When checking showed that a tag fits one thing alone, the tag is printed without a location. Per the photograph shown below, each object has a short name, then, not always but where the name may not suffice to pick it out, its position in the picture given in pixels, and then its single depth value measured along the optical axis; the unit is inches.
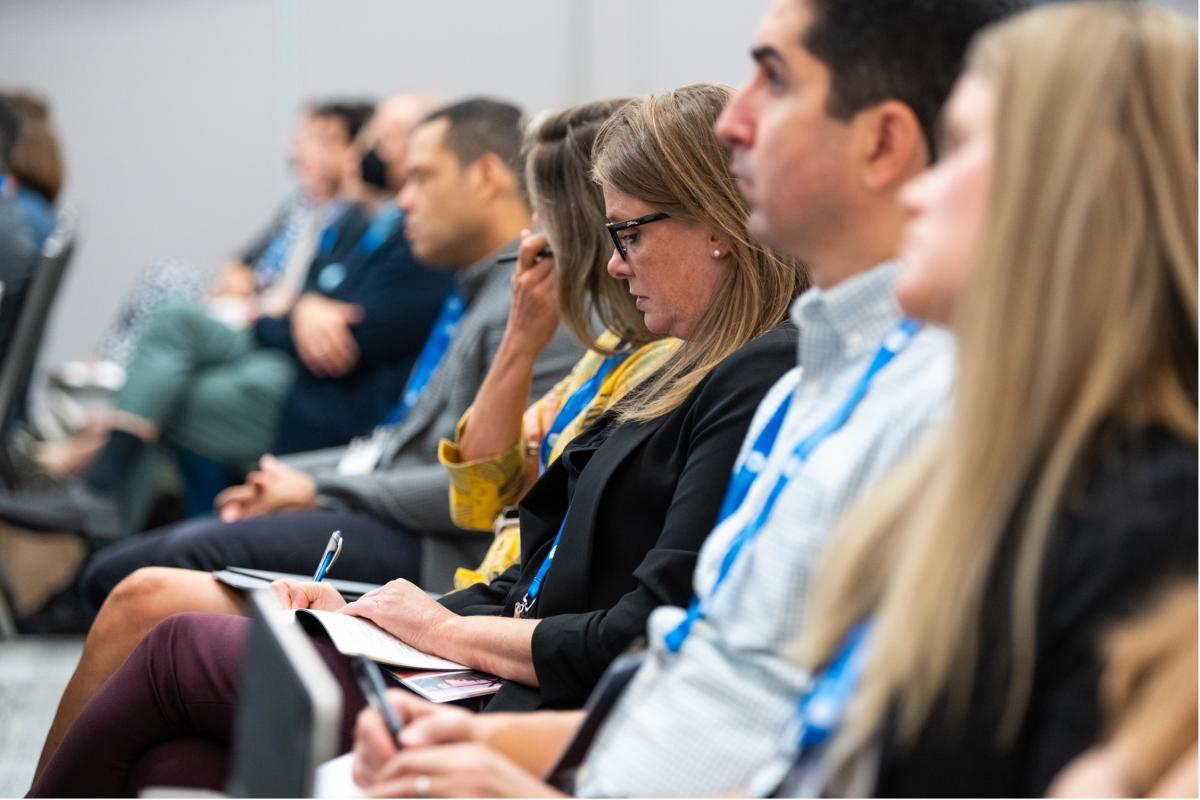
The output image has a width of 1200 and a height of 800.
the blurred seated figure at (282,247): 468.6
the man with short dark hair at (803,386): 89.8
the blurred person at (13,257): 321.9
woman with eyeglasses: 124.4
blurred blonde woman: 75.8
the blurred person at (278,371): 316.6
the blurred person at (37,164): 401.3
